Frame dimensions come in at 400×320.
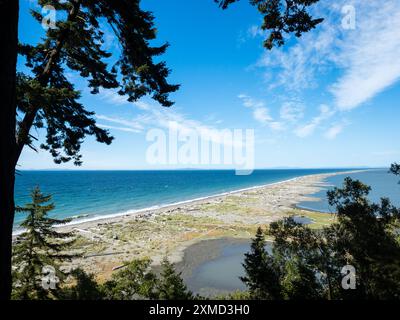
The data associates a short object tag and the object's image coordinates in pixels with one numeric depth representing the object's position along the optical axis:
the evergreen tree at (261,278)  14.80
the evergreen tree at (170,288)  13.13
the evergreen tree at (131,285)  13.53
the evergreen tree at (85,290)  11.98
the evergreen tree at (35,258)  12.56
